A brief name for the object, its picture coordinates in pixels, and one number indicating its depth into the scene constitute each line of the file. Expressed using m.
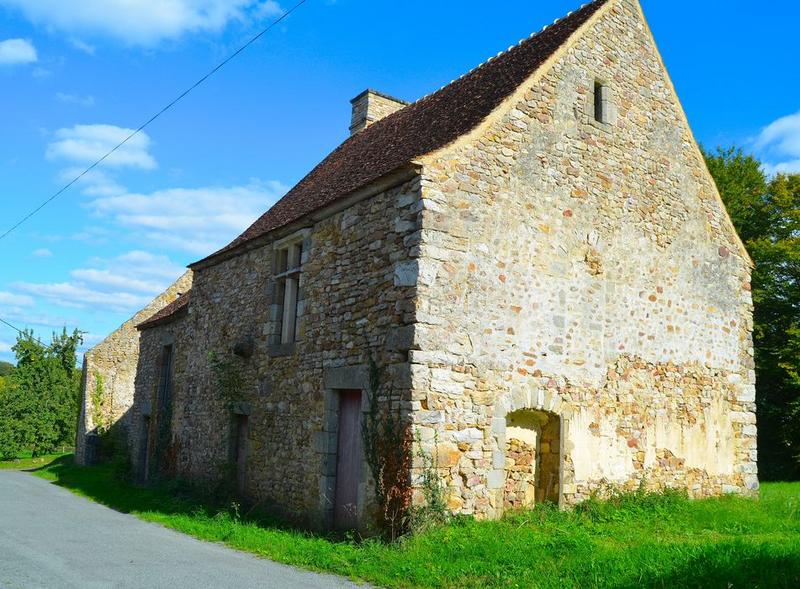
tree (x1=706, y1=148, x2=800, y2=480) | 18.80
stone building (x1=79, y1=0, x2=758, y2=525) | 8.86
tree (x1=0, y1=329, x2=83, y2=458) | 27.03
